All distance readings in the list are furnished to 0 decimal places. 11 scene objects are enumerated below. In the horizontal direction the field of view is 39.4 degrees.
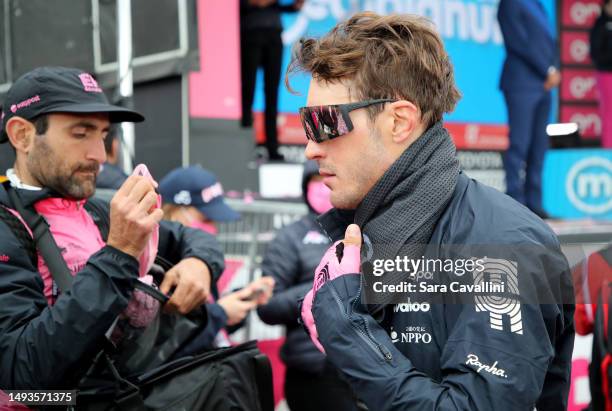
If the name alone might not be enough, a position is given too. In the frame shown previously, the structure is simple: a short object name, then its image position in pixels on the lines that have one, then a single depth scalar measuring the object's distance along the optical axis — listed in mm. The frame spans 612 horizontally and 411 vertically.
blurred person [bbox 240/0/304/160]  7875
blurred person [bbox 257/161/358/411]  4527
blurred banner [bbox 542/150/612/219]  10398
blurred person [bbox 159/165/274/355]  4609
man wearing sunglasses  1887
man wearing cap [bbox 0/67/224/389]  2342
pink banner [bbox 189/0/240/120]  7371
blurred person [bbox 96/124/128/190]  4668
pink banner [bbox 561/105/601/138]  11117
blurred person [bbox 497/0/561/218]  8602
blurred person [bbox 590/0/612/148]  9977
